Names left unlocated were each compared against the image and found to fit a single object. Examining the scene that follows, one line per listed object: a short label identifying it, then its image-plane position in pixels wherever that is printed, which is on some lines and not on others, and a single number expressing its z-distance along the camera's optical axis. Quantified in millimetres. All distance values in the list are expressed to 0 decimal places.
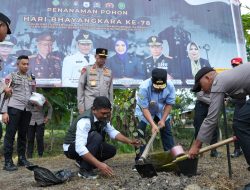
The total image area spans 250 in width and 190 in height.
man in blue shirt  4461
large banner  6309
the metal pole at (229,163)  3901
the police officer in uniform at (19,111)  4781
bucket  3802
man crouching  3756
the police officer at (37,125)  6398
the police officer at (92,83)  4973
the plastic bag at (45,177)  3753
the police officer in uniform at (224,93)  3156
